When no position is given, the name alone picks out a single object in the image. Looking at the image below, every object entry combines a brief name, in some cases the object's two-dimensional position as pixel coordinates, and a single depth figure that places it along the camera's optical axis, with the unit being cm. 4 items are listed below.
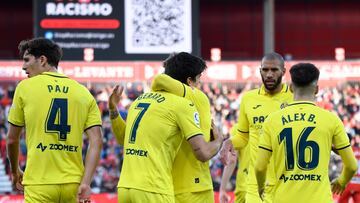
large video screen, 4012
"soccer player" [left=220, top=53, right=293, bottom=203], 1786
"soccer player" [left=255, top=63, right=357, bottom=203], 1395
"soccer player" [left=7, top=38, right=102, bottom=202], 1398
